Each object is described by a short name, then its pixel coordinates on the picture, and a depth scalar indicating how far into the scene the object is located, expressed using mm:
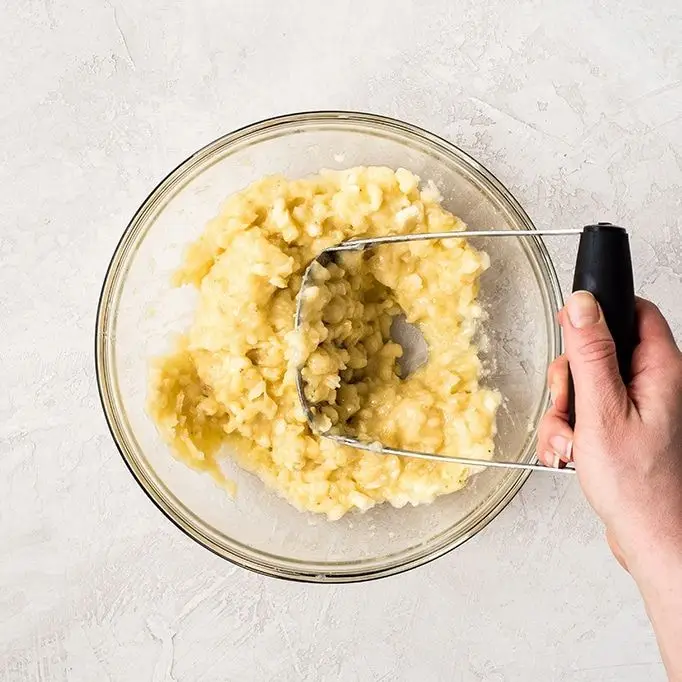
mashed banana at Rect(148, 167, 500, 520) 630
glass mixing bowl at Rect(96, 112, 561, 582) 648
